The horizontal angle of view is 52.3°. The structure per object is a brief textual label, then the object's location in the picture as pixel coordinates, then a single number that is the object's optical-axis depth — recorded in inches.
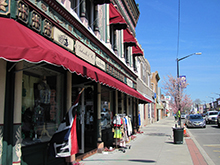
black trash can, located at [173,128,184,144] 496.4
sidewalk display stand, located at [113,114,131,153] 405.4
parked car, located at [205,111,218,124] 1240.5
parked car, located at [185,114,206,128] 984.3
